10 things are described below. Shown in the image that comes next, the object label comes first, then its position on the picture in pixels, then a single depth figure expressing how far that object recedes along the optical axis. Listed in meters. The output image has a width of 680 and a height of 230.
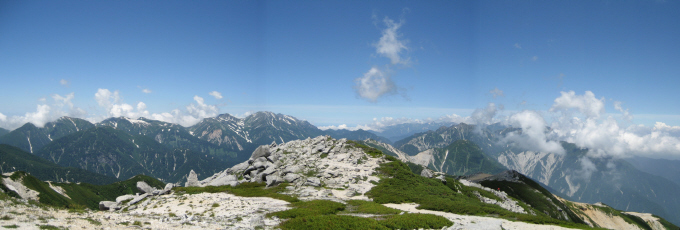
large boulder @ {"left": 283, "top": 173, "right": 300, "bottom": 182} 53.59
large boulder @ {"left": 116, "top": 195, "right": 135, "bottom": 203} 39.26
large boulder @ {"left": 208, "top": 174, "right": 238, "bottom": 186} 57.79
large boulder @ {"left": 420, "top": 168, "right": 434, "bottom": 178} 70.56
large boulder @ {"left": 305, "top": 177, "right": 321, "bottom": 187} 49.67
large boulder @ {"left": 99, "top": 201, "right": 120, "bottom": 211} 36.81
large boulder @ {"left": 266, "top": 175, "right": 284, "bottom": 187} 51.81
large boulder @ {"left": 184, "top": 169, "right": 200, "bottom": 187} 63.64
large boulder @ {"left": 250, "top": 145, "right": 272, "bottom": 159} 78.98
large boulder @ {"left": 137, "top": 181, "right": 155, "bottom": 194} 45.08
